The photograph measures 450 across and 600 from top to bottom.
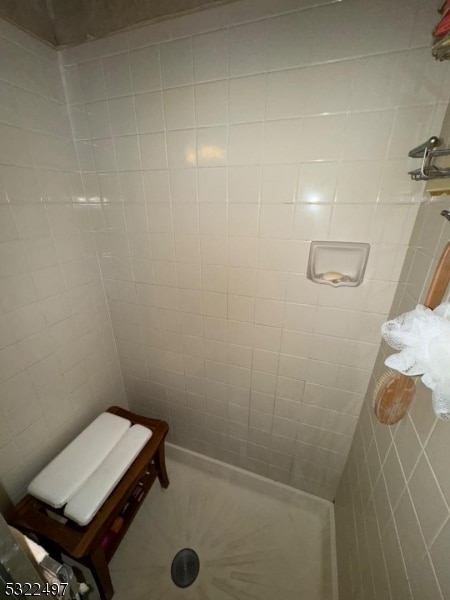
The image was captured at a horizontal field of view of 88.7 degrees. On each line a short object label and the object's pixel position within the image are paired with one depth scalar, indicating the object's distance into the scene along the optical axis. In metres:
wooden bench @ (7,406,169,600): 0.87
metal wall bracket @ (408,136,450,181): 0.54
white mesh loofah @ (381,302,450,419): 0.41
